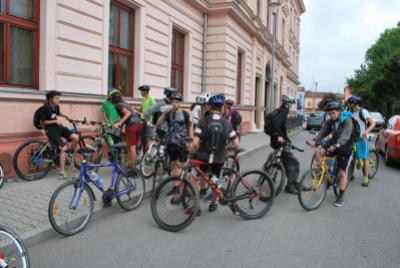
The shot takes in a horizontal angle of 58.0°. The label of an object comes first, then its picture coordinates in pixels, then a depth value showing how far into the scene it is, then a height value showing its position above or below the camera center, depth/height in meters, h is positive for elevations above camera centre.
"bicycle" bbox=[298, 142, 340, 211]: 5.74 -0.98
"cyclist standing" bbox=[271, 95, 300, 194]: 6.55 -0.28
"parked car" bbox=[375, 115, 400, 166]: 9.67 -0.46
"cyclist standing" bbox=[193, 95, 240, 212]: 4.89 -0.23
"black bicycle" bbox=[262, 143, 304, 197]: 6.40 -0.81
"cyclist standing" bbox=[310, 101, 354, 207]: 5.90 -0.29
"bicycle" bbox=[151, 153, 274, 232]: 4.68 -1.05
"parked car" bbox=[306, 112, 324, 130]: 28.75 +0.11
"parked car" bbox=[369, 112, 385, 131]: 26.87 +0.41
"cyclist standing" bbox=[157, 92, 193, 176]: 5.99 -0.23
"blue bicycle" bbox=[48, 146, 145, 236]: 4.25 -1.05
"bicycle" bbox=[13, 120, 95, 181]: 6.58 -0.84
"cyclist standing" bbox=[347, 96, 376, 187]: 7.66 -0.15
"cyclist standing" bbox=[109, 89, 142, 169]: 6.79 -0.10
